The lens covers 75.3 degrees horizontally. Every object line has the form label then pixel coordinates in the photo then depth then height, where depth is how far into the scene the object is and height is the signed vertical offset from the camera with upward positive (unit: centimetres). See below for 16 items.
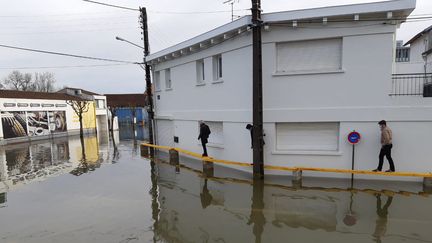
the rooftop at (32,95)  2490 +127
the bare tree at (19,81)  5967 +587
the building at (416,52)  1189 +340
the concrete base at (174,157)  1277 -240
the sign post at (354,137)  823 -109
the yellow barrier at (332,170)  775 -208
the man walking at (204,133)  1124 -117
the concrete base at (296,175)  869 -228
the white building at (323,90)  827 +38
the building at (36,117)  2370 -86
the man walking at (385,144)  798 -129
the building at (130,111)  5062 -102
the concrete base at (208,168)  1056 -244
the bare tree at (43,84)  6397 +555
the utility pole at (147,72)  1612 +191
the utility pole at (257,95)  859 +24
